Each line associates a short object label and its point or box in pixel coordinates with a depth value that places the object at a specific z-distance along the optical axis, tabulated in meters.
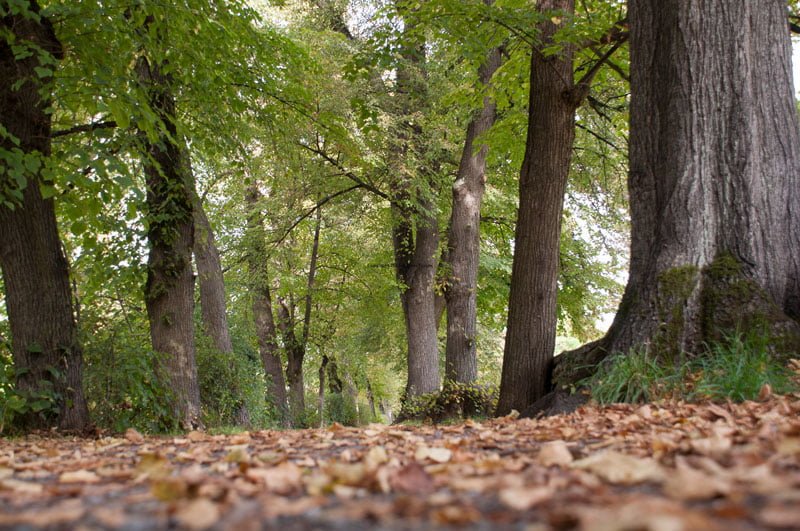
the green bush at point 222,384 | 10.06
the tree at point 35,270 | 5.32
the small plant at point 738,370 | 3.89
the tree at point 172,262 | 7.14
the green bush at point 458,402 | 10.92
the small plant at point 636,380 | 4.24
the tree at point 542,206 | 6.46
